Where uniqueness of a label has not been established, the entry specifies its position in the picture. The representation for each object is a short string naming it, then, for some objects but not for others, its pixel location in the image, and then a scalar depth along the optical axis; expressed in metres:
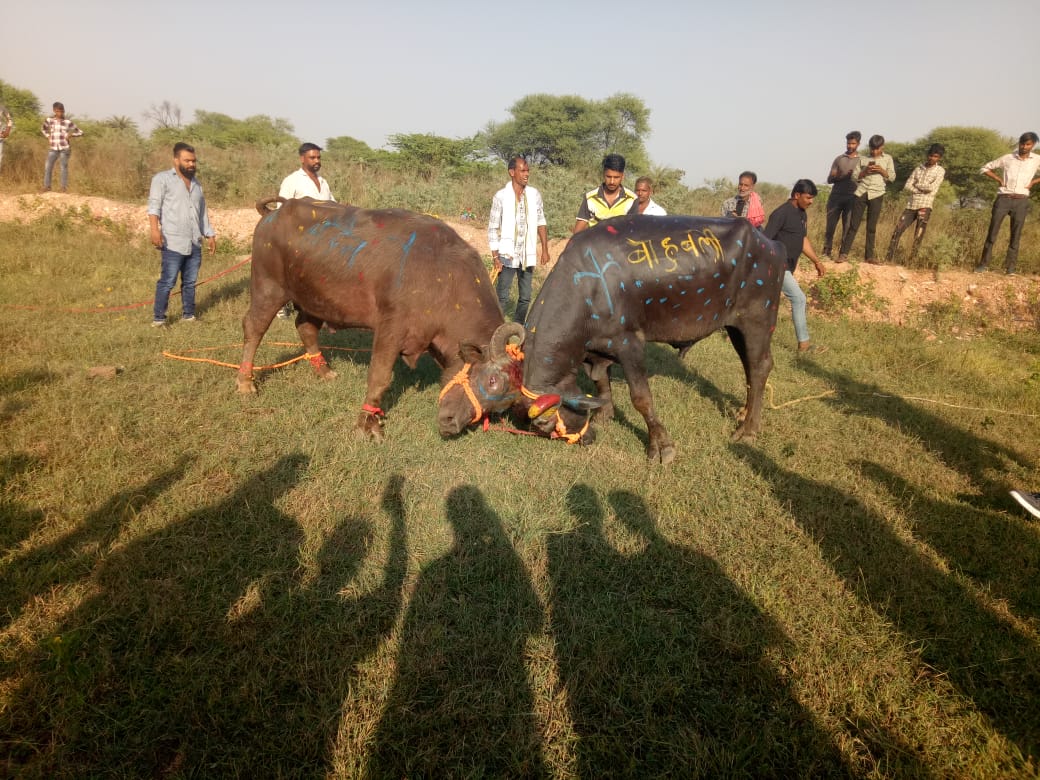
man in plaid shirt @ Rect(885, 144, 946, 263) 10.63
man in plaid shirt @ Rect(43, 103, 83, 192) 13.49
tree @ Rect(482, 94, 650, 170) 34.25
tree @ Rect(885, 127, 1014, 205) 27.14
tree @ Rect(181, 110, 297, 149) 30.27
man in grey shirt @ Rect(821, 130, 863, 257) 10.75
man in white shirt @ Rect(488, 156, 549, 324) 7.18
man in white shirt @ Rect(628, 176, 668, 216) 7.43
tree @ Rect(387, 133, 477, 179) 27.91
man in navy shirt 7.22
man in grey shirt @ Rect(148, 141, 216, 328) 7.38
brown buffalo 5.03
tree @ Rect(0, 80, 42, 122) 27.55
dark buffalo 4.88
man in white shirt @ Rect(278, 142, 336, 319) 7.66
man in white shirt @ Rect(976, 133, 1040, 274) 9.65
